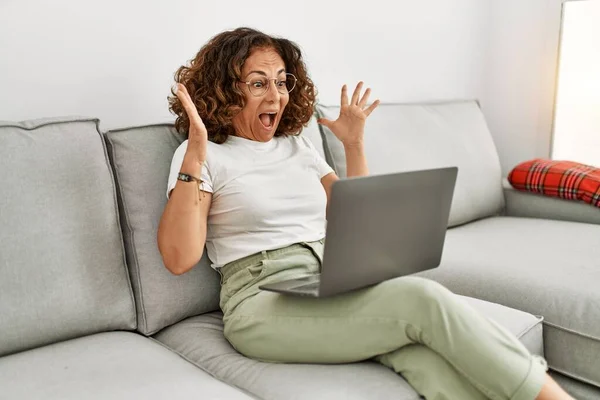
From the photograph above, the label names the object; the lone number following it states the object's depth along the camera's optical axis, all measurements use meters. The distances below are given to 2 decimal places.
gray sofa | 1.28
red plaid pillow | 2.34
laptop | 1.20
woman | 1.24
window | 2.62
